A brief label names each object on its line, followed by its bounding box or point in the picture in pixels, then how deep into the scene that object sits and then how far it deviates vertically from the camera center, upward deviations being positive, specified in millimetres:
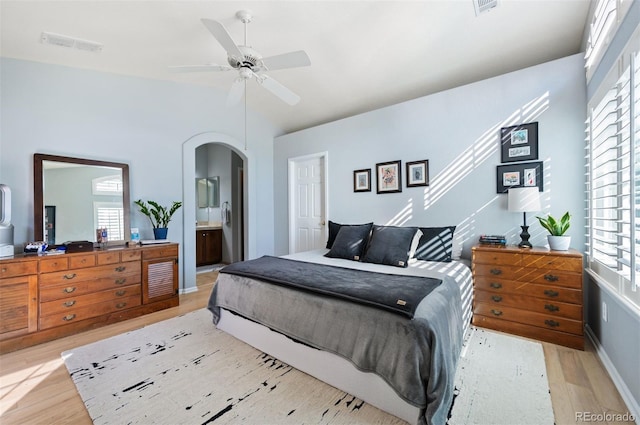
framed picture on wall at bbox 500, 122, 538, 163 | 2887 +715
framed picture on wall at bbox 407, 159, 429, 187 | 3582 +483
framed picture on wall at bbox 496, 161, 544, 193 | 2871 +354
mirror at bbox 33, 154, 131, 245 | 3016 +154
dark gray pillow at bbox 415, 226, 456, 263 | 3020 -391
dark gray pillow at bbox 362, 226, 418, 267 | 2883 -395
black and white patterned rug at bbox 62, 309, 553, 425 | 1628 -1206
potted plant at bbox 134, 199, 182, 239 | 3695 -32
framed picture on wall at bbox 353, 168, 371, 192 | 4152 +455
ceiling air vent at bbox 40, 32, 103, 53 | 2717 +1744
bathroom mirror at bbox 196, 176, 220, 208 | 6387 +463
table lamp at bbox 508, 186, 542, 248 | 2631 +69
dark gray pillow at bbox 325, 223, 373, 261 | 3270 -395
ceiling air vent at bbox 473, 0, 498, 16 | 2453 +1839
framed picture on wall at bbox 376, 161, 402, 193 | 3838 +471
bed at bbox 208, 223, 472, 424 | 1492 -776
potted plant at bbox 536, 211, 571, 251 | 2469 -213
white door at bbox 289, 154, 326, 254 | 4836 +141
